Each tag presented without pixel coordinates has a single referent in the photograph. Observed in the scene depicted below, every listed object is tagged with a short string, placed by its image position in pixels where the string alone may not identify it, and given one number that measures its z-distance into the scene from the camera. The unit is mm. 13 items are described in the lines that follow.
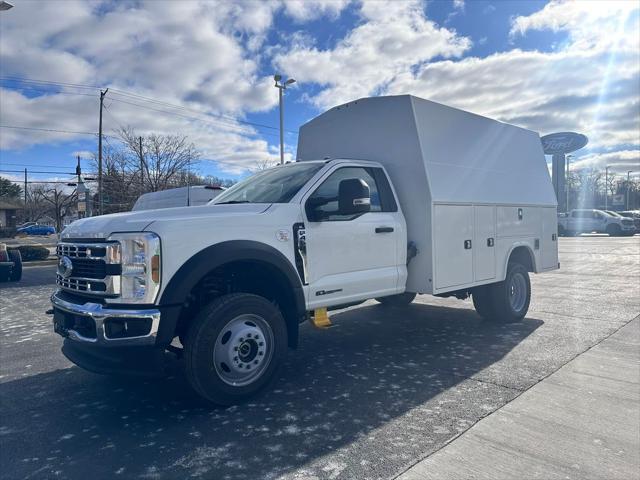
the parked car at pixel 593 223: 31109
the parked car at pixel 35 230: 62406
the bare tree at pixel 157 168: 31177
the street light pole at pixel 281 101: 21266
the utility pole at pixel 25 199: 75262
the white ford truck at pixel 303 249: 3576
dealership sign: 39188
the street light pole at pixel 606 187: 87988
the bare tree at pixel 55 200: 64631
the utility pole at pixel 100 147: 27703
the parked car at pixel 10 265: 12859
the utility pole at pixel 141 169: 30520
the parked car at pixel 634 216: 32922
